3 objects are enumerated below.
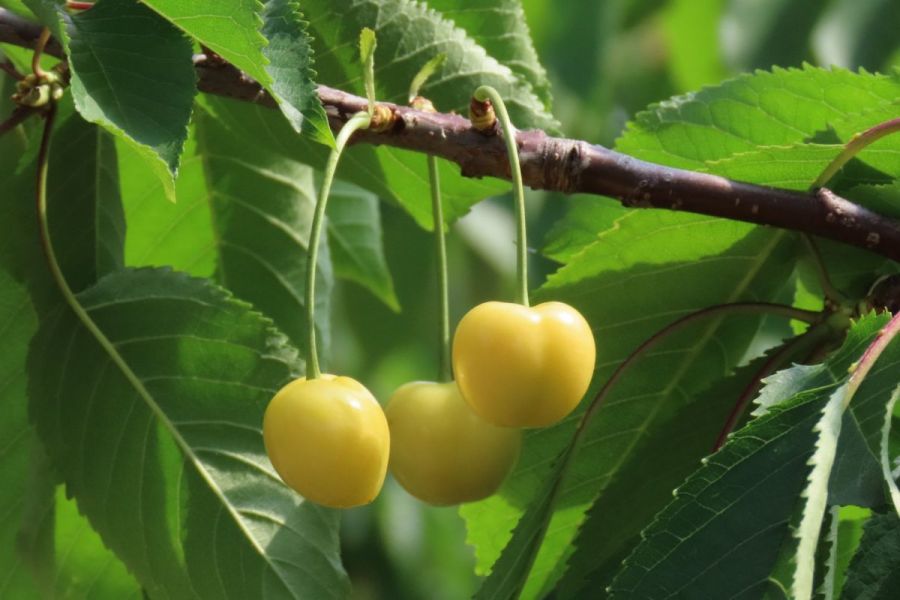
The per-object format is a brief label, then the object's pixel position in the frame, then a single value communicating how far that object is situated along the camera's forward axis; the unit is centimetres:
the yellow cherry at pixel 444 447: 67
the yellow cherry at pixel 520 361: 66
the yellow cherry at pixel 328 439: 65
